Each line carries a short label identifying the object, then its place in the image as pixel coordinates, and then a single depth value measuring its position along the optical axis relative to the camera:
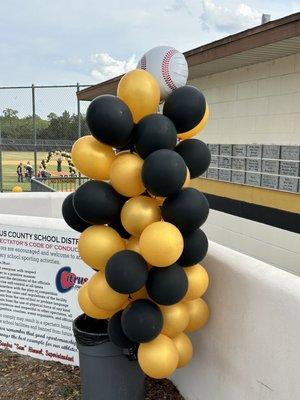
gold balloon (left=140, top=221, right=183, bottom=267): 2.61
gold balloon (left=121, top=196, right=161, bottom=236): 2.81
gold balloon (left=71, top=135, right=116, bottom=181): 2.93
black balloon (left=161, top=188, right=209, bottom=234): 2.74
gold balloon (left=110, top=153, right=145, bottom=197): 2.79
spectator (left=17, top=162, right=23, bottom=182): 24.13
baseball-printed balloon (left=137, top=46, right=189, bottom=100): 3.17
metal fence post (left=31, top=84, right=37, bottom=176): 15.23
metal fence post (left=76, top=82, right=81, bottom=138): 14.98
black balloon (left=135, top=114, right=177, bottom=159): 2.74
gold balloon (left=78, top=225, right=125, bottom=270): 2.90
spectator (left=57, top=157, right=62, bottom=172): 19.56
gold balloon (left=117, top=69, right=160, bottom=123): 2.85
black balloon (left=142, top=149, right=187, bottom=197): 2.62
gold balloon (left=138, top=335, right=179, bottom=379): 2.84
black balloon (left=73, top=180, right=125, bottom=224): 2.84
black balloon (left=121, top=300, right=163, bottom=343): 2.76
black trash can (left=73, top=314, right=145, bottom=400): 3.27
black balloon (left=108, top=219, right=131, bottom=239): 3.10
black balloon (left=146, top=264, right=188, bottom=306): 2.75
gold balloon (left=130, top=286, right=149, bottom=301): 2.97
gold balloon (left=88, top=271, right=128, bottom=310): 2.92
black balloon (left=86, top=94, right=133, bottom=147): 2.71
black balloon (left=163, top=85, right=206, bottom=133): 2.85
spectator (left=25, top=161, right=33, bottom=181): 22.63
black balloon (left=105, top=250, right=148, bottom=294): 2.68
